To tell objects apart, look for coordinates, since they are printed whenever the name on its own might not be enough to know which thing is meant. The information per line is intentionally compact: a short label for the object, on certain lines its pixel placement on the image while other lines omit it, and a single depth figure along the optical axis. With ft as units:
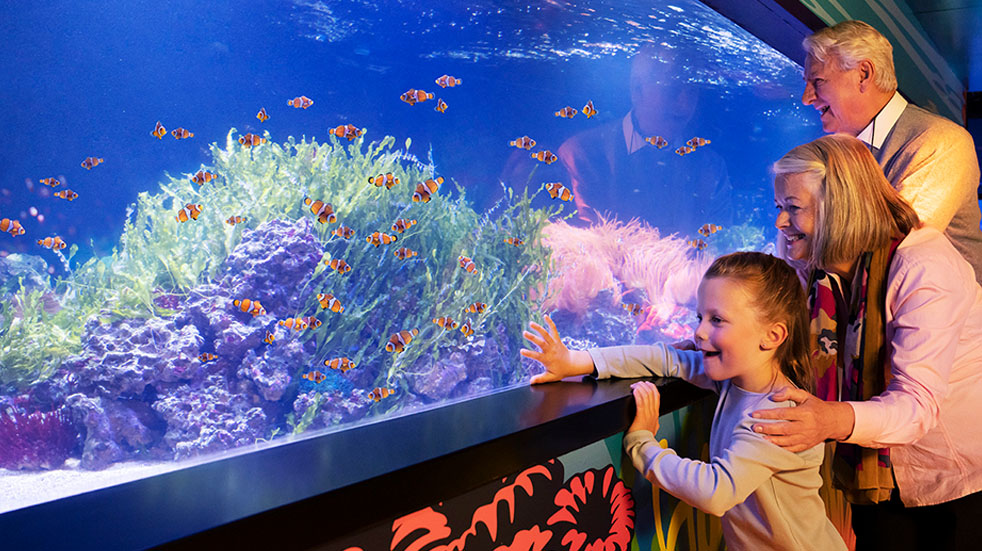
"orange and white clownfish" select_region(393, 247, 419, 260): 10.06
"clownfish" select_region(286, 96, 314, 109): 9.87
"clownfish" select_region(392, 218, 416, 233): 10.17
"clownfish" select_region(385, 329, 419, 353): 9.60
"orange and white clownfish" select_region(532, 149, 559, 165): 11.82
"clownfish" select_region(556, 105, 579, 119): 12.61
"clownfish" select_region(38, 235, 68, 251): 6.48
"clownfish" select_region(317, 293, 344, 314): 9.45
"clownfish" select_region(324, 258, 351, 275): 9.55
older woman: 5.08
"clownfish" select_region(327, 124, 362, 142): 10.42
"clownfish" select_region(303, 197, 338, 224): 9.52
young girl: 4.79
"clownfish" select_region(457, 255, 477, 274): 10.51
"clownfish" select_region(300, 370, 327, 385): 8.85
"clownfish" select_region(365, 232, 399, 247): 9.85
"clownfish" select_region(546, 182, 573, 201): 11.94
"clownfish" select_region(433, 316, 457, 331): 10.27
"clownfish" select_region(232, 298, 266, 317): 8.41
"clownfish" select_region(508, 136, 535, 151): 11.51
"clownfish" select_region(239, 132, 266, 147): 9.19
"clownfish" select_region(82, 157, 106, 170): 6.88
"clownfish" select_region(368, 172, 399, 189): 10.13
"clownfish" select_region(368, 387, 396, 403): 9.46
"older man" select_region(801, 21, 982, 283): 6.73
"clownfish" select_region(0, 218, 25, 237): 6.02
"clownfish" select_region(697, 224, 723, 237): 16.74
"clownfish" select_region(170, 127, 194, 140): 8.12
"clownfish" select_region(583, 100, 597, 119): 13.12
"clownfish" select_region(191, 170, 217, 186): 8.35
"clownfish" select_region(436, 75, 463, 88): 11.41
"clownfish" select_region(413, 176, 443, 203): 10.36
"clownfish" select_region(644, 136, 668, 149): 14.67
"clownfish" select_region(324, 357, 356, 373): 9.26
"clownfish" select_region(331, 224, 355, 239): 9.95
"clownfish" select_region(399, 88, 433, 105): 10.85
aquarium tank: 6.44
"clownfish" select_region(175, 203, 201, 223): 8.00
